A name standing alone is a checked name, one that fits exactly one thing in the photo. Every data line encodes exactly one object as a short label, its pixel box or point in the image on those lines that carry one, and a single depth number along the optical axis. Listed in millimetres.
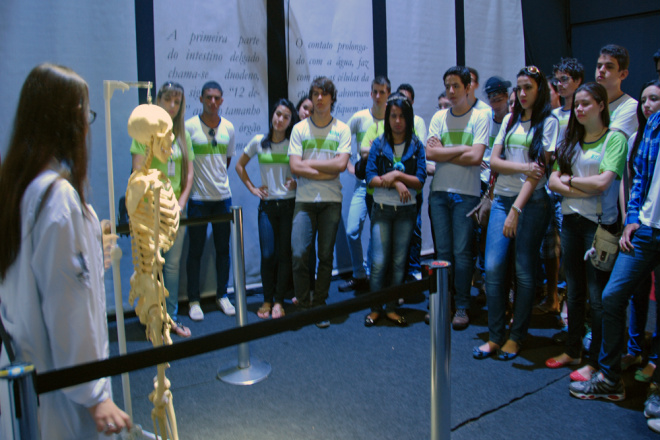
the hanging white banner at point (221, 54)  4090
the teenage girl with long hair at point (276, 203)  4082
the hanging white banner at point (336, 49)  4762
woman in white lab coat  1360
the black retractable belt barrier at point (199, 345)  1206
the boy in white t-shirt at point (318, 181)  3834
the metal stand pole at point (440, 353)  1869
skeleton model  1803
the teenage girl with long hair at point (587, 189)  2771
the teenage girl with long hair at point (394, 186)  3727
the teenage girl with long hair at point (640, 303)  2818
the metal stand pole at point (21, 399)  1111
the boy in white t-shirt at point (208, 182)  4047
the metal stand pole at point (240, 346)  3047
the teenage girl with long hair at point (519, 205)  3098
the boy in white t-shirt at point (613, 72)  3375
